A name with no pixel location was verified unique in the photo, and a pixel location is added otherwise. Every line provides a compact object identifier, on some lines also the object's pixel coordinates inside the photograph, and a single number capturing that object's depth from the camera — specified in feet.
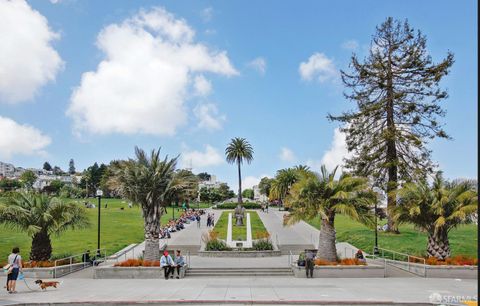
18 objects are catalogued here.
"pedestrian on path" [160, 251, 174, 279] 69.41
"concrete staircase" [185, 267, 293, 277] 74.84
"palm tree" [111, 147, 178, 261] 74.33
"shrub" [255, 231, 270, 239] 110.83
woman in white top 52.56
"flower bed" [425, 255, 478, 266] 72.99
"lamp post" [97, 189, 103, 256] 90.82
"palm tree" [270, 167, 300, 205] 319.06
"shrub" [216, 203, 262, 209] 358.96
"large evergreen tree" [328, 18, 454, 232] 124.14
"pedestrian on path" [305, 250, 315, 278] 69.51
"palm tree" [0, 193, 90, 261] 73.67
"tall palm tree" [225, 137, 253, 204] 227.61
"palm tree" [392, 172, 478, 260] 74.02
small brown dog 54.67
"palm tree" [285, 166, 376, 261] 76.43
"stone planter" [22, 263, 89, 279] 70.54
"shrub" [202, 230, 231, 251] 101.04
